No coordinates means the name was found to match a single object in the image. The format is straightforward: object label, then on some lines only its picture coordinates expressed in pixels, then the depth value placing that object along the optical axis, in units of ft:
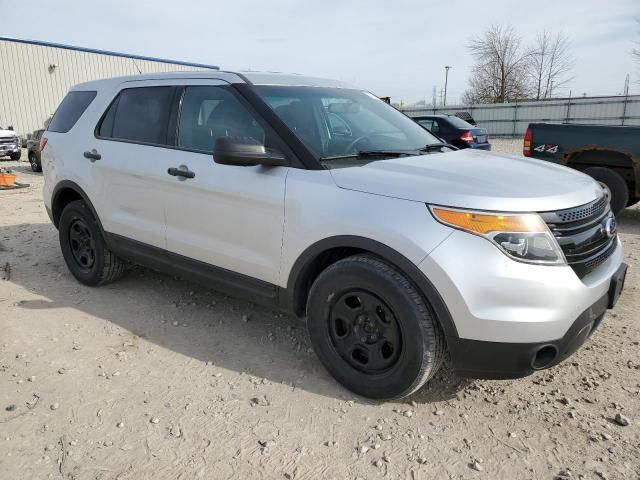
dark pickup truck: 22.53
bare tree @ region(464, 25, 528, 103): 144.66
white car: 54.19
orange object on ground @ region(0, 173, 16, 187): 34.32
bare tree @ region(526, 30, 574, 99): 144.15
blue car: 42.22
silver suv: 7.91
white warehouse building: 73.41
